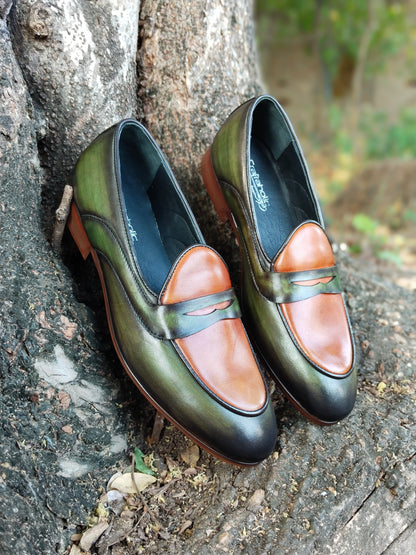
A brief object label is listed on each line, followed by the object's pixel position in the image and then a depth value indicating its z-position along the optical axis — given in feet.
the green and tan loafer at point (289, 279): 1.31
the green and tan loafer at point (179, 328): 1.20
